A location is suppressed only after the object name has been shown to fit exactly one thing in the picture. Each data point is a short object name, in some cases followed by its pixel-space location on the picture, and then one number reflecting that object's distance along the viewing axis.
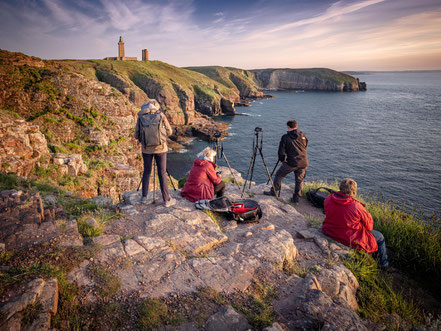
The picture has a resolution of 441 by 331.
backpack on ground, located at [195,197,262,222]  6.24
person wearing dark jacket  7.62
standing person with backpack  5.52
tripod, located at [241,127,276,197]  7.61
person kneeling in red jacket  6.55
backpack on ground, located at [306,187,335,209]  8.39
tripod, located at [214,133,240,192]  7.52
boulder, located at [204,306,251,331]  2.76
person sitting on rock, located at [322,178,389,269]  4.82
